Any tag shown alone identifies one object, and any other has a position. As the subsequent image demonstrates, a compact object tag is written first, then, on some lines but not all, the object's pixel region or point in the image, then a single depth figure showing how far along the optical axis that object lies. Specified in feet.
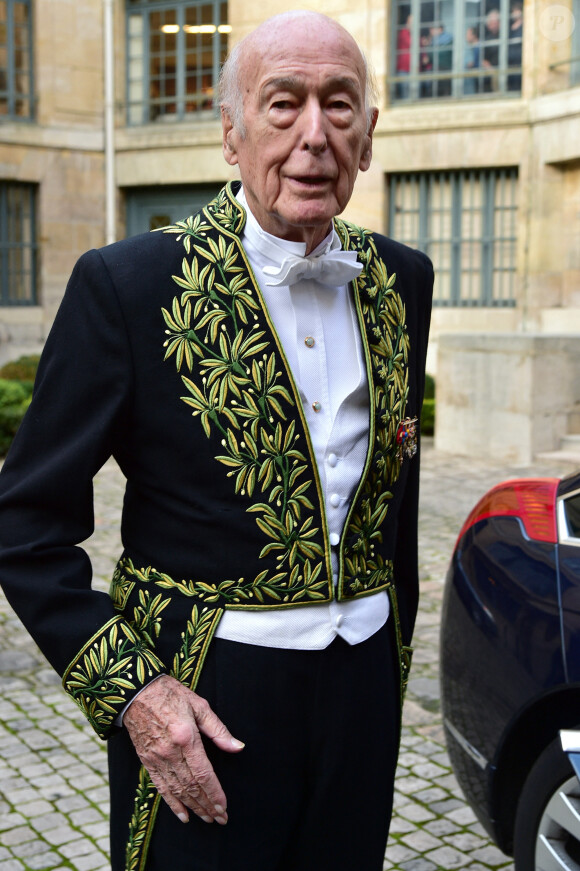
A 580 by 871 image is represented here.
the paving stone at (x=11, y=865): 11.18
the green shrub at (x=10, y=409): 39.45
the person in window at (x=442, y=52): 57.16
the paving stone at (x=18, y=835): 11.78
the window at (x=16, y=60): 63.41
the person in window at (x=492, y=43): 55.72
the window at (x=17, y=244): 63.98
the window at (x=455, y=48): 55.57
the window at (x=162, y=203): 64.44
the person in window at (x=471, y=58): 56.39
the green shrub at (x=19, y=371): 53.31
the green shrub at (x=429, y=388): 48.26
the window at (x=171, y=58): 64.95
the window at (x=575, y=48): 53.06
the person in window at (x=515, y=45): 54.95
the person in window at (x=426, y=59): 57.57
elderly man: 5.66
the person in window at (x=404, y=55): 57.98
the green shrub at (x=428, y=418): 44.57
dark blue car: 8.91
